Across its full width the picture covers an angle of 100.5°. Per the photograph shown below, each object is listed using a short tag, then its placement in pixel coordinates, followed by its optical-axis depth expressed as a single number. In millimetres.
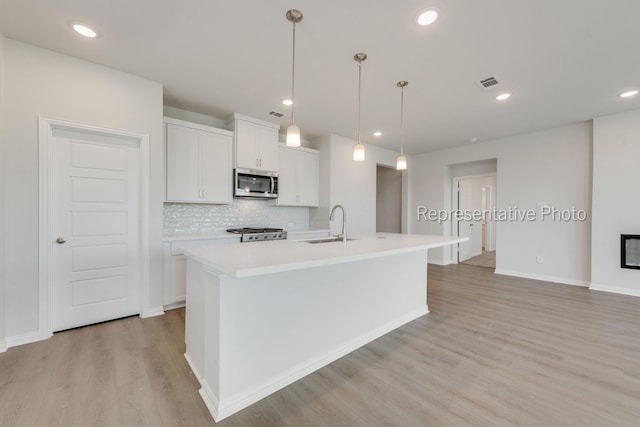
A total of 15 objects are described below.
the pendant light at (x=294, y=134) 2339
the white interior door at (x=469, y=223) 6477
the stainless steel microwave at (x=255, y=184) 4043
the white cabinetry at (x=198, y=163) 3492
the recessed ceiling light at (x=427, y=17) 1959
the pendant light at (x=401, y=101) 3037
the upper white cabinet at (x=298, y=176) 4703
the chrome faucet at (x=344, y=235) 2656
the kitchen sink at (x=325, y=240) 2595
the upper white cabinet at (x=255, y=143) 4039
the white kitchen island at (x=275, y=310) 1598
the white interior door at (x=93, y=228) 2627
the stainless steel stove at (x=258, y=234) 3688
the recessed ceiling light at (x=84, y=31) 2166
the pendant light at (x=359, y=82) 2520
